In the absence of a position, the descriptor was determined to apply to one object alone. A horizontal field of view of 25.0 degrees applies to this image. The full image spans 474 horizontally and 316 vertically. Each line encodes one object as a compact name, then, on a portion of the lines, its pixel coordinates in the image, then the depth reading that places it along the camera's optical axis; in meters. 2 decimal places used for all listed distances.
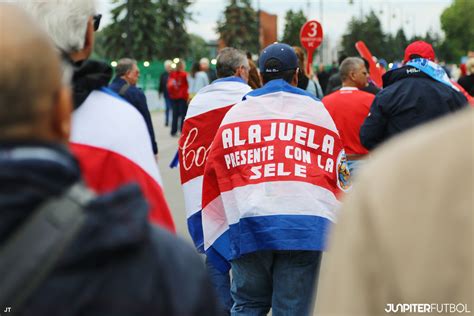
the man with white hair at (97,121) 3.24
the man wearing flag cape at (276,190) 5.40
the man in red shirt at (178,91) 27.05
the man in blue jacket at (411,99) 7.57
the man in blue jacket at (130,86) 9.38
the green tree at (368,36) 107.25
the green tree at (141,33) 88.44
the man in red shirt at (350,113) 9.07
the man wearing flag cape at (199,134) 7.23
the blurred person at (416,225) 1.66
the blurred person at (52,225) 1.82
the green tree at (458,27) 155.50
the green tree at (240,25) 117.62
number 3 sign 18.47
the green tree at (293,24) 90.50
